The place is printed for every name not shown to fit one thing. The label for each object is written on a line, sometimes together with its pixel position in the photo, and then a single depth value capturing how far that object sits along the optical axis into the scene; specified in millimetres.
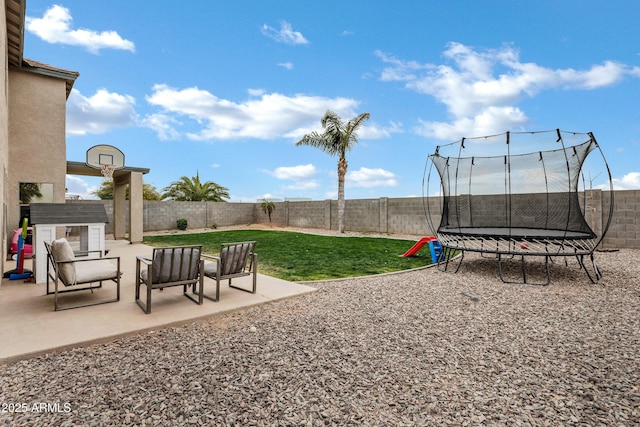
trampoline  6238
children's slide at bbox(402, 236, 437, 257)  7637
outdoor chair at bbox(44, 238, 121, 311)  3488
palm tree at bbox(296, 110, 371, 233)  15328
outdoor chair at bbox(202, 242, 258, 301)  4008
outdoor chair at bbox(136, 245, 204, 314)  3452
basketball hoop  9875
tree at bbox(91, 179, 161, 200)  24088
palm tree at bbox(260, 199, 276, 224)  20125
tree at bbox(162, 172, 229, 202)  23528
